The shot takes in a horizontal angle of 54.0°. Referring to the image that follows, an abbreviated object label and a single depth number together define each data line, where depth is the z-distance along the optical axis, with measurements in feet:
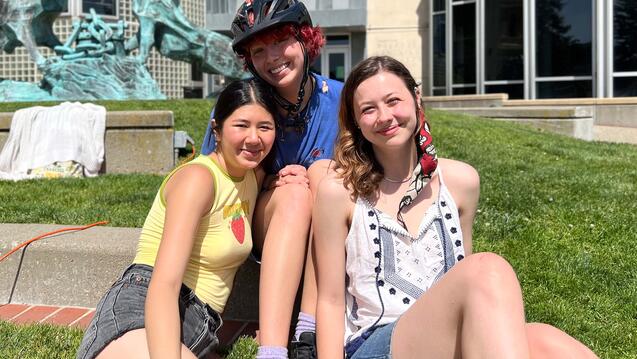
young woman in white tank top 7.07
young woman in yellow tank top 6.86
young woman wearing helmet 7.63
